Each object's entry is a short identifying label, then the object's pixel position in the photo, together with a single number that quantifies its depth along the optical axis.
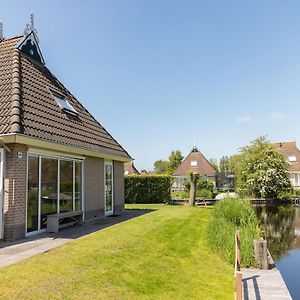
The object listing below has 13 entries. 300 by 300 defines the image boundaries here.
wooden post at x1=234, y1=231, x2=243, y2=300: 4.36
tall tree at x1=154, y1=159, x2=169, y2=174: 111.73
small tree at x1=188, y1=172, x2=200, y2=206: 24.78
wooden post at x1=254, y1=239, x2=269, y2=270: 7.94
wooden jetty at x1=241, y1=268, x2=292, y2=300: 6.15
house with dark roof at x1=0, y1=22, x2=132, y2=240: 9.55
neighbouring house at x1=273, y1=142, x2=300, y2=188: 53.66
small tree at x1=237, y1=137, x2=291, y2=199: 39.06
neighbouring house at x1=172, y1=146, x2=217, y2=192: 53.27
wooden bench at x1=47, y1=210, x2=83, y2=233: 10.88
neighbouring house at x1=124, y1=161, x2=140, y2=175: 61.31
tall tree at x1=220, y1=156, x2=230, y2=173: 92.22
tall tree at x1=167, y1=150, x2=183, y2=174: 76.16
